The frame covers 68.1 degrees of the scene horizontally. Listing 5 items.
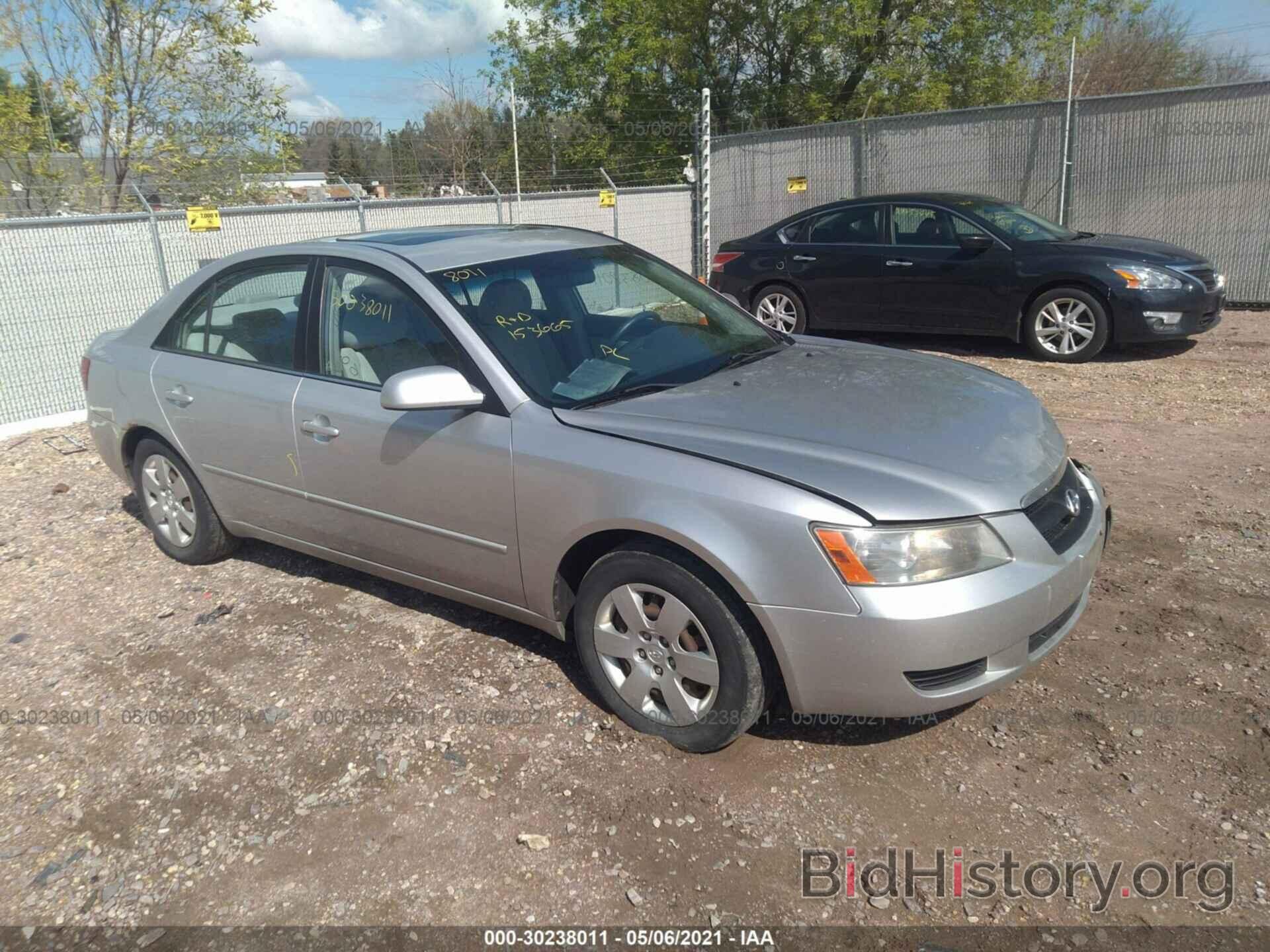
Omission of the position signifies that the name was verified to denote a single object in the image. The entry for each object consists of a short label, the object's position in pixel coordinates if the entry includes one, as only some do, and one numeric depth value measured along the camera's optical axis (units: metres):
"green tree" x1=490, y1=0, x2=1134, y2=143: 18.95
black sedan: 8.18
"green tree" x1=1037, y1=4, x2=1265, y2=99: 27.88
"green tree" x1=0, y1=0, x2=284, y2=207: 12.22
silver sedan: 2.73
